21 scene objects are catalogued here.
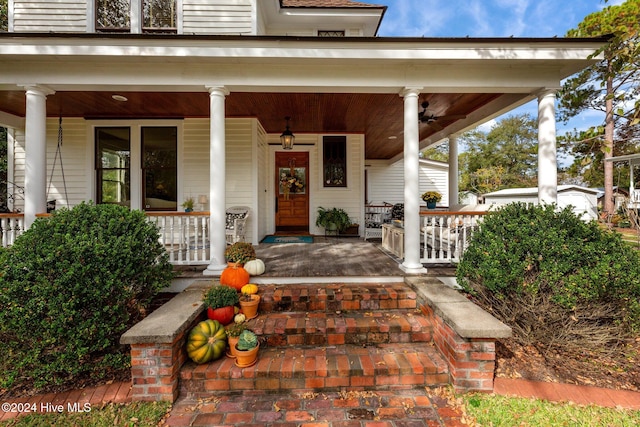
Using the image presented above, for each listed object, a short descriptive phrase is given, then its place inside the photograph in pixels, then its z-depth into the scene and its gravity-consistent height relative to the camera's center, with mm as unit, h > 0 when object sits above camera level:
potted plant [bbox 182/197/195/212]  5661 +165
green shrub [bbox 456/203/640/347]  2459 -633
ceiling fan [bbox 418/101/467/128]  4740 +1704
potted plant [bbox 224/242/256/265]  3559 -531
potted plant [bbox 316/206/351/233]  6996 -194
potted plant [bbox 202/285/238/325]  2749 -917
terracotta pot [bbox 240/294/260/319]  2874 -992
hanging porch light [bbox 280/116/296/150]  5484 +1473
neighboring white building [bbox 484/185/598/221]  14039 +885
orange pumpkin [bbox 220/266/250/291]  3217 -764
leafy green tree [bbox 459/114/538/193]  24681 +5670
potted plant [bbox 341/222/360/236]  7121 -457
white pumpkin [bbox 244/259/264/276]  3492 -694
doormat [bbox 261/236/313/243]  6211 -618
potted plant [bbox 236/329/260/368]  2285 -1142
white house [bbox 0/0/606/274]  3445 +1885
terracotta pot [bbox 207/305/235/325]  2742 -1014
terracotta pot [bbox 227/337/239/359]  2384 -1150
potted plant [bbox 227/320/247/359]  2391 -1080
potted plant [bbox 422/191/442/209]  5281 +266
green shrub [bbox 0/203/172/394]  2186 -711
